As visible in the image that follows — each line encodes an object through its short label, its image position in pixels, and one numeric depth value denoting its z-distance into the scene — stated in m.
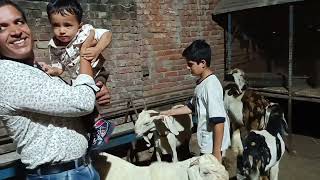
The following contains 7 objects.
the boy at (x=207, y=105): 2.24
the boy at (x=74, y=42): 1.44
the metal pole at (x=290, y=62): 4.48
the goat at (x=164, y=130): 3.18
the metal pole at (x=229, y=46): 5.42
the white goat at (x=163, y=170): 1.81
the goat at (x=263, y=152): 2.63
